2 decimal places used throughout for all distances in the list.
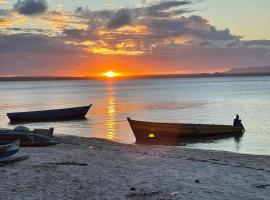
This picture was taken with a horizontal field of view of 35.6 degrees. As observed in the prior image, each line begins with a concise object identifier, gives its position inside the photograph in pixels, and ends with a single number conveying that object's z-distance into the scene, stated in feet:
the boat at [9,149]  58.65
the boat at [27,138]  82.07
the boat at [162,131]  130.31
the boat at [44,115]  199.00
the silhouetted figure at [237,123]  152.15
